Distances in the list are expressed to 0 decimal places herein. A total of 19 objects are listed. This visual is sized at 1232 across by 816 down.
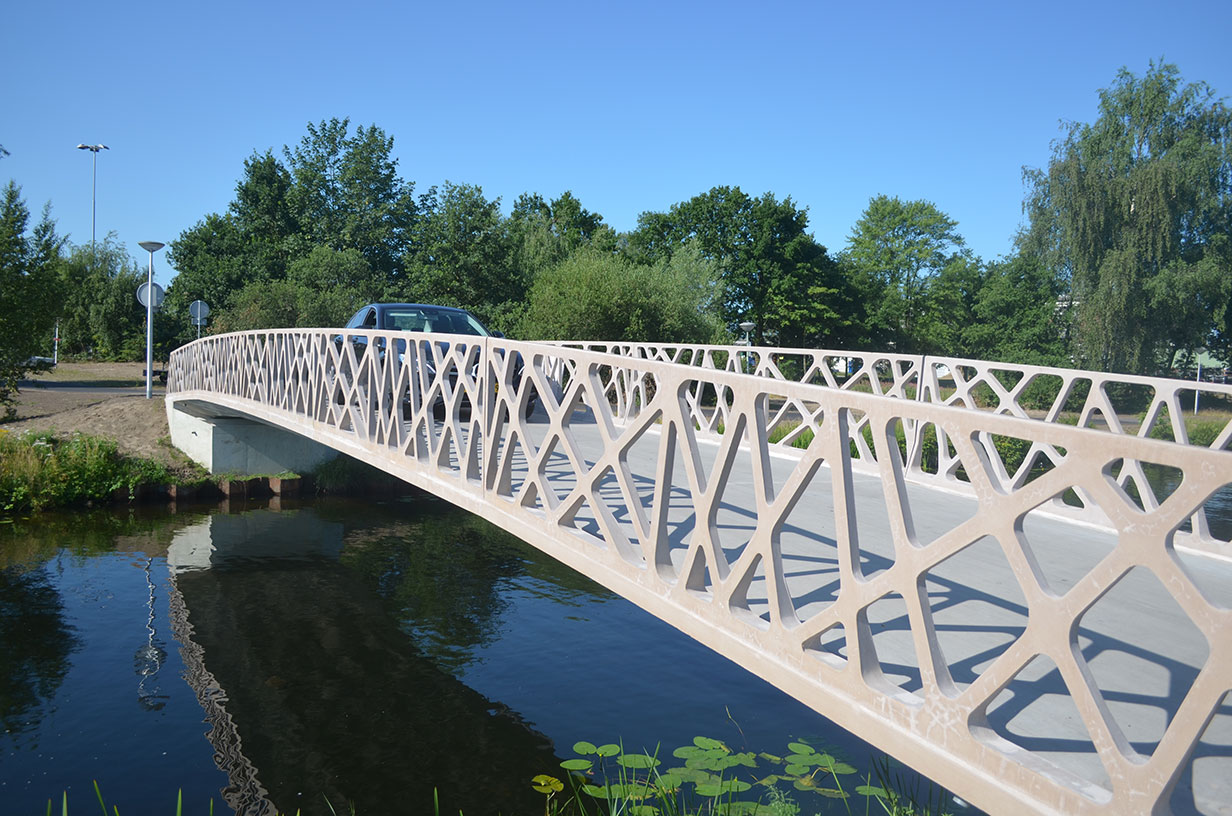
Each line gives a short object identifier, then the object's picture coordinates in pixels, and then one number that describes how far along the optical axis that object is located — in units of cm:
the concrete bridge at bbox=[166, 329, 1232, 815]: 286
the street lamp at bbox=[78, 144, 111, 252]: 5222
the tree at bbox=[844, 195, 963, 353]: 5997
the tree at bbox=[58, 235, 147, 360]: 4944
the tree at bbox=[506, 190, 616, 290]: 4422
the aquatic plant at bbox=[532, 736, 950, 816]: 631
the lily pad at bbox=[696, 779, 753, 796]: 671
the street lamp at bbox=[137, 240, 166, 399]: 2430
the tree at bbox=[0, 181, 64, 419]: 2238
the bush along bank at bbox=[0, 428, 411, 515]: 1877
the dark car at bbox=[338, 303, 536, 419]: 1384
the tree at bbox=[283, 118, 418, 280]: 4944
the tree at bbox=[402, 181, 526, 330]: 4128
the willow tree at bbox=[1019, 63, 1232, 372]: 3597
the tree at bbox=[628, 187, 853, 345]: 4809
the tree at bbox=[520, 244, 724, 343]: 3250
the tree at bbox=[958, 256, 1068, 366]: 5238
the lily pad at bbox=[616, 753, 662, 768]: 754
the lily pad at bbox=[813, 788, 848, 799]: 668
